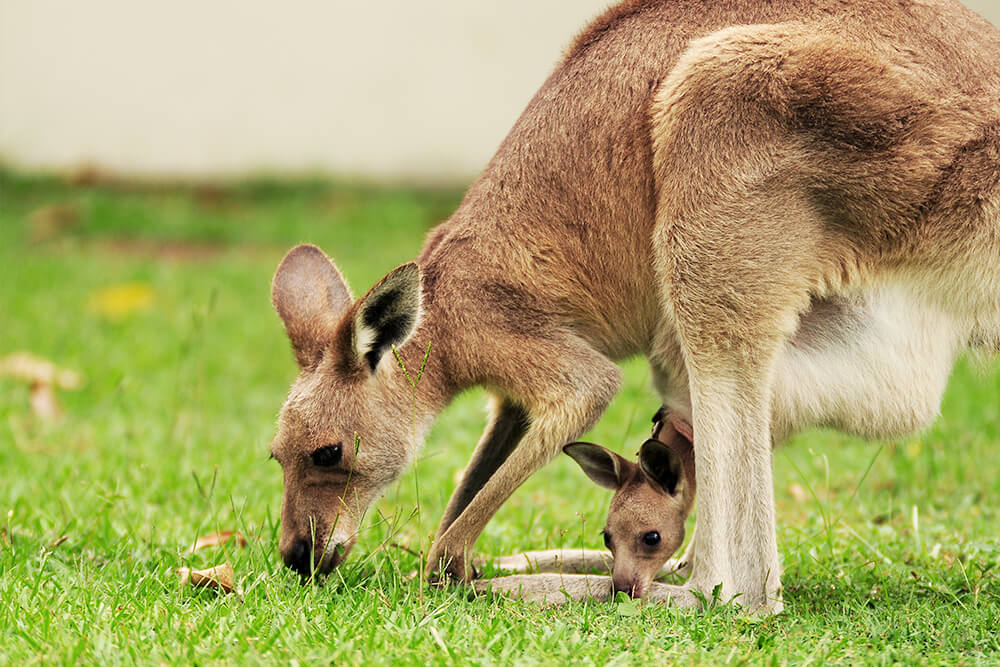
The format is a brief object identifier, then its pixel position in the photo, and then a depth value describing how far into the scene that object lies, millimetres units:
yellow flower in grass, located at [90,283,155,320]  14859
